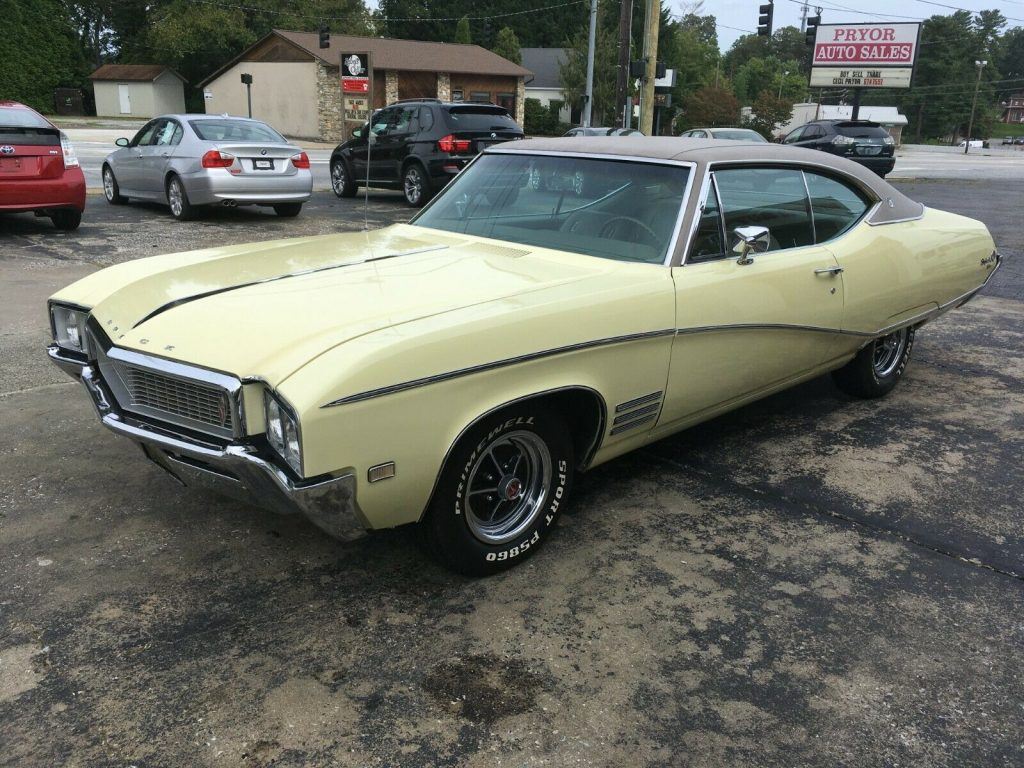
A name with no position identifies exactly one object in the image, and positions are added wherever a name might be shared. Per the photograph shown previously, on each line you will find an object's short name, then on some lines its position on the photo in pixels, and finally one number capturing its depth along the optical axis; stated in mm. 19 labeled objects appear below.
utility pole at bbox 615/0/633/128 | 23219
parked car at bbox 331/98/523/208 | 13094
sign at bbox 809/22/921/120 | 39188
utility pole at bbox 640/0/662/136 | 21844
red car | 9312
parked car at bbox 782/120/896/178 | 21109
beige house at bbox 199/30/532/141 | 41656
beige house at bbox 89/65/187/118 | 56188
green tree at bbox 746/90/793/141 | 60938
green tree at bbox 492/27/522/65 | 55938
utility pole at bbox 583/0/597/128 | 31609
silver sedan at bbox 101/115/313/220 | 11281
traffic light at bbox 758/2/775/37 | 27791
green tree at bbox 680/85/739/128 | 55312
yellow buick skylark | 2562
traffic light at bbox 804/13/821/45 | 34450
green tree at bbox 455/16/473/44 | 57475
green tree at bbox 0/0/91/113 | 50156
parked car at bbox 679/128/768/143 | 18844
